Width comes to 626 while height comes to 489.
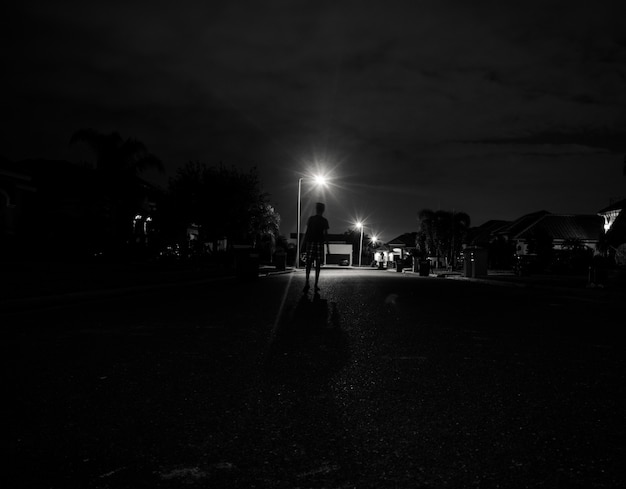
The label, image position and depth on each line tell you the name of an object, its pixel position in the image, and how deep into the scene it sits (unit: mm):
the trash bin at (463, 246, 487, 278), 28906
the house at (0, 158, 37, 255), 26133
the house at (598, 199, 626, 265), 26141
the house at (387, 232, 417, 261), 121712
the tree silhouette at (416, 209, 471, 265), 62469
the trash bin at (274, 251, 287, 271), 37781
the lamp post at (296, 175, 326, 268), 42688
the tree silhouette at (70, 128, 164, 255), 33594
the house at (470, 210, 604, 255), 73062
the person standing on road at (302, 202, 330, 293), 13531
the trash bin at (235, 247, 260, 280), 21750
